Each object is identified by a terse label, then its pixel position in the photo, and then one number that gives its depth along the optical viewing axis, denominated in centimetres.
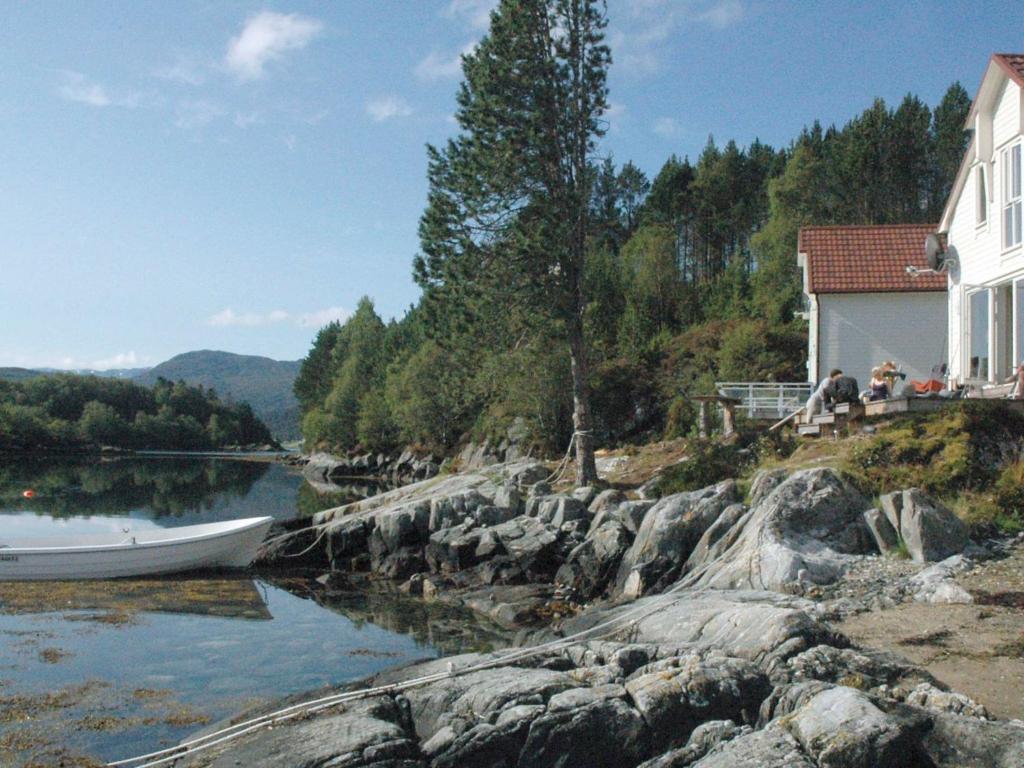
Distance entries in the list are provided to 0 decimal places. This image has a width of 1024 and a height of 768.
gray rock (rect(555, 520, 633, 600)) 1777
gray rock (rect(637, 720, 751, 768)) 777
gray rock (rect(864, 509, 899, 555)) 1386
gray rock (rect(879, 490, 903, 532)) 1404
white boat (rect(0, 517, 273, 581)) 2183
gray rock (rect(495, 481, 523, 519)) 2344
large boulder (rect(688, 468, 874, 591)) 1335
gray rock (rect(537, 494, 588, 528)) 2103
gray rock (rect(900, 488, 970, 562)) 1327
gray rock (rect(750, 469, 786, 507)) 1606
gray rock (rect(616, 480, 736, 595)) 1617
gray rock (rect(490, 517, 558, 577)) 1980
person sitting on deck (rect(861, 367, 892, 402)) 2061
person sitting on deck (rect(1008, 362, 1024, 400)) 1826
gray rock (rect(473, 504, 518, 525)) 2300
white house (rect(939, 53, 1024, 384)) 2058
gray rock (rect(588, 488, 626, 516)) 2116
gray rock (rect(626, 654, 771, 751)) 835
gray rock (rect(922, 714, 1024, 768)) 688
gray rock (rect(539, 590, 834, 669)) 960
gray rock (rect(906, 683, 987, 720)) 780
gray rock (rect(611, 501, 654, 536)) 1855
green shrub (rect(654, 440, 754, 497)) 2005
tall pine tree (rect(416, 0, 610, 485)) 2323
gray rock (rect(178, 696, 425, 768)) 823
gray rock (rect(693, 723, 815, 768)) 709
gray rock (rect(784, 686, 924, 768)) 705
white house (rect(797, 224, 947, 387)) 2897
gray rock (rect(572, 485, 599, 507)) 2202
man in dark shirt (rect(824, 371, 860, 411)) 2053
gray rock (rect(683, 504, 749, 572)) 1548
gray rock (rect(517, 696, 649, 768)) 812
